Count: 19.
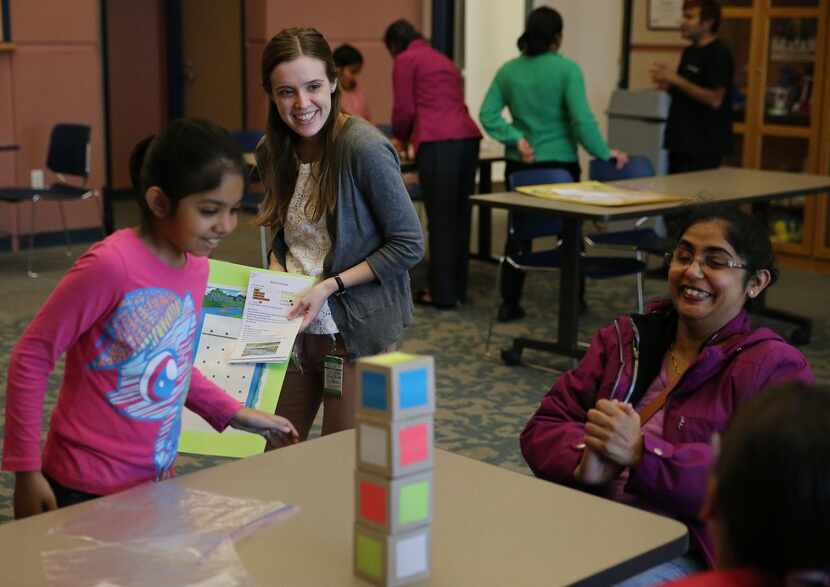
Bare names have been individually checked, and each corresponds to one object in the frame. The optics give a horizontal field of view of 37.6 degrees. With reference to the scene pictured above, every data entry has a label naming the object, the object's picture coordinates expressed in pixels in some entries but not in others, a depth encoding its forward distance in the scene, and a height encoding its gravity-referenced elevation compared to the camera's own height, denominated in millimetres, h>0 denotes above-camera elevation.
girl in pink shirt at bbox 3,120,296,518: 1948 -433
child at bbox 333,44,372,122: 7523 +51
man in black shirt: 6893 -84
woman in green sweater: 6176 -181
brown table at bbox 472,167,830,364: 4980 -526
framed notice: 8797 +455
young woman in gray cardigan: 2650 -331
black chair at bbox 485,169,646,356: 5551 -834
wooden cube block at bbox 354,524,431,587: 1567 -618
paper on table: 5070 -499
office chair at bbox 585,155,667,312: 6059 -789
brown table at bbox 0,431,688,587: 1661 -665
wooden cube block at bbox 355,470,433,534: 1520 -532
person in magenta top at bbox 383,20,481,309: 6359 -346
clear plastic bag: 1629 -663
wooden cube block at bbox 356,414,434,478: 1500 -457
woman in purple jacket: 2258 -605
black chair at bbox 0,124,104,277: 7379 -614
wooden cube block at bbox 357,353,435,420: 1499 -383
